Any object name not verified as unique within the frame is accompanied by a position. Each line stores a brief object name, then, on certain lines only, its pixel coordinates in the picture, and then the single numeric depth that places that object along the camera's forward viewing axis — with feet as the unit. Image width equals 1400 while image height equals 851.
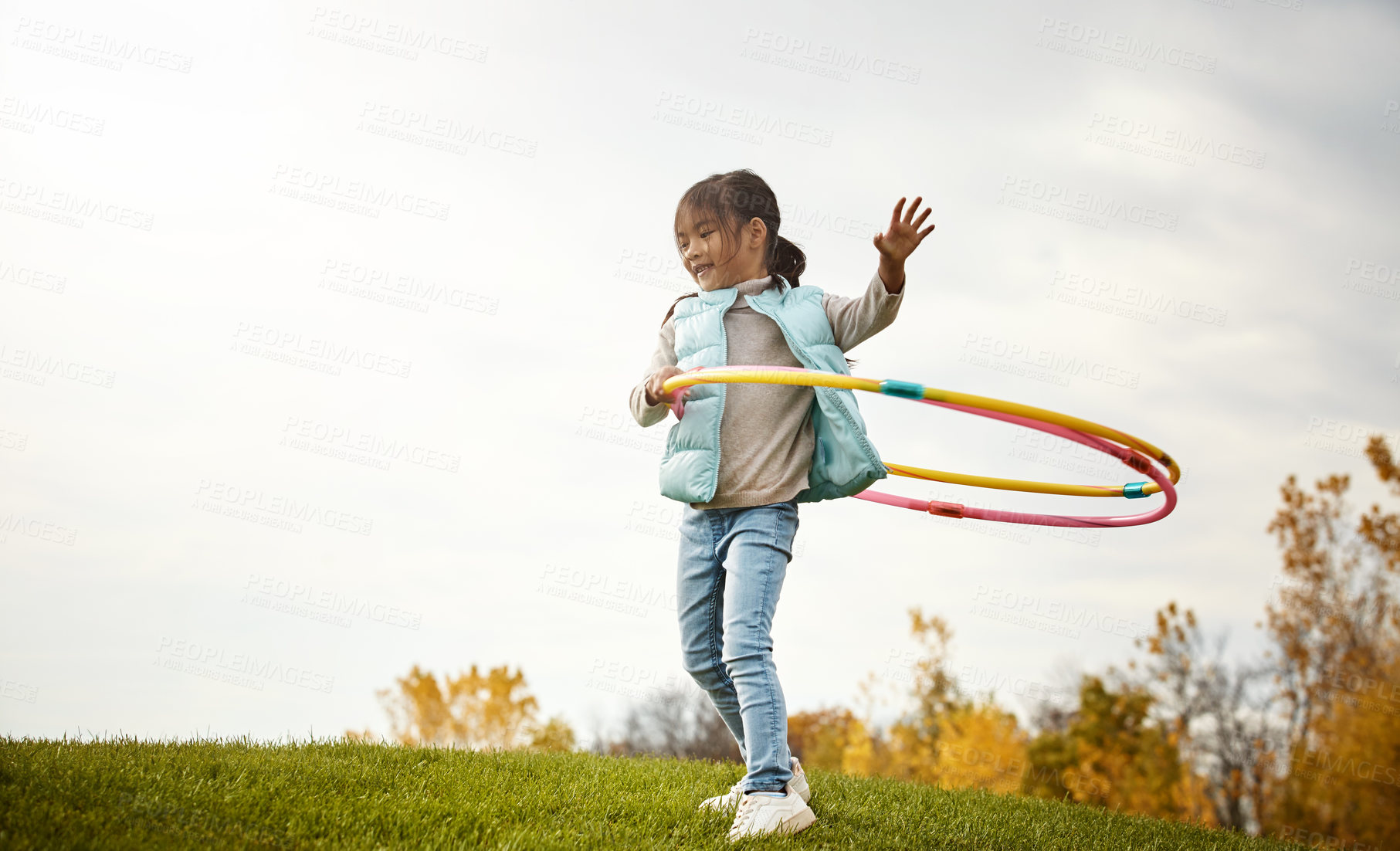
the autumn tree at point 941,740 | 61.87
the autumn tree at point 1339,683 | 44.86
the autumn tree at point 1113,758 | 60.95
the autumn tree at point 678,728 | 66.95
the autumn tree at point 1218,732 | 57.62
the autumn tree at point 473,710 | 67.00
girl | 10.91
